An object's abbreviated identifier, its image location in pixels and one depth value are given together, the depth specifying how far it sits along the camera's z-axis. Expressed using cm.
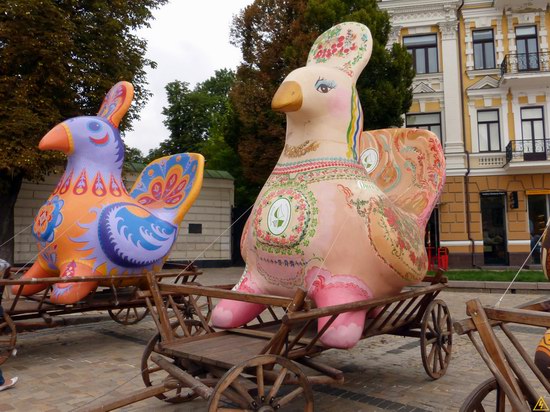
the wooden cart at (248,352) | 252
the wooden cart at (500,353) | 197
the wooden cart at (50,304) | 446
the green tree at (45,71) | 965
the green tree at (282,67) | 1241
